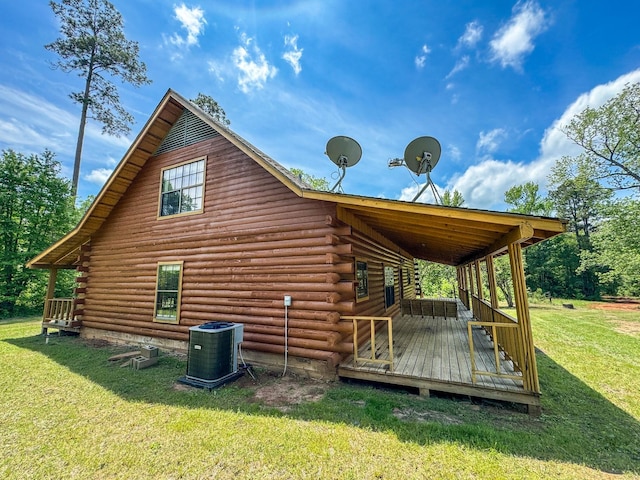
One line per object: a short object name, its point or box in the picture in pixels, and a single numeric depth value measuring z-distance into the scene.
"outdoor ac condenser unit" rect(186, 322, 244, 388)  5.02
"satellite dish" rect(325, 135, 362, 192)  7.15
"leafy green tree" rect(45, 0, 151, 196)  18.00
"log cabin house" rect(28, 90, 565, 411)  4.71
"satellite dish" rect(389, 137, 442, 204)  6.89
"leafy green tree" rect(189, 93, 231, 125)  22.38
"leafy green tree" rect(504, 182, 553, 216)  28.28
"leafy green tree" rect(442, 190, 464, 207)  24.05
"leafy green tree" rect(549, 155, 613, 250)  19.34
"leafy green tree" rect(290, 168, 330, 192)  28.09
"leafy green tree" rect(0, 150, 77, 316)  14.74
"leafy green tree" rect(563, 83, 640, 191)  16.95
